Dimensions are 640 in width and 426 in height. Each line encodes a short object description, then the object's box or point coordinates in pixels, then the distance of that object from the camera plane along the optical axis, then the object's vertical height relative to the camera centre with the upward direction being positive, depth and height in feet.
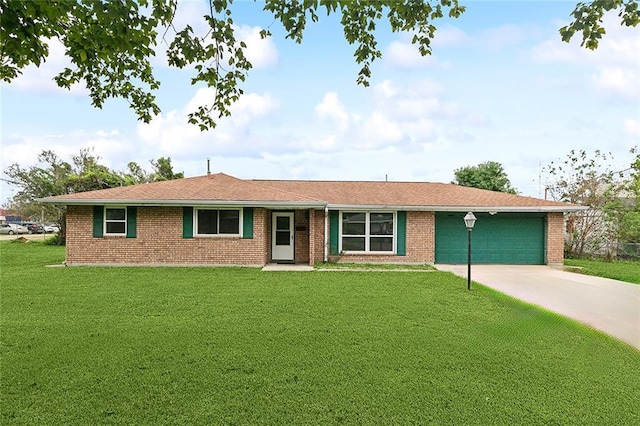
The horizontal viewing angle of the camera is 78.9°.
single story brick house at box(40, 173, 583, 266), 42.37 -1.88
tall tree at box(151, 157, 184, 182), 119.85 +12.59
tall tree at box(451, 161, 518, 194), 97.91 +8.71
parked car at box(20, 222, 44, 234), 137.28 -7.09
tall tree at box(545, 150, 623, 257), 56.75 +2.83
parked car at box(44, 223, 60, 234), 144.71 -7.95
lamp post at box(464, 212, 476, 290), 30.69 -0.90
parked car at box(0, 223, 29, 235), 131.03 -7.46
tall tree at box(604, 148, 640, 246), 53.72 +0.42
